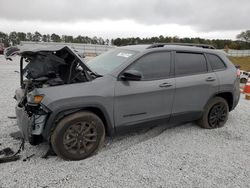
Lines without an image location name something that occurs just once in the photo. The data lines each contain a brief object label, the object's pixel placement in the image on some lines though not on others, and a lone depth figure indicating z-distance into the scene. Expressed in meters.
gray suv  2.67
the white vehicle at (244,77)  10.06
